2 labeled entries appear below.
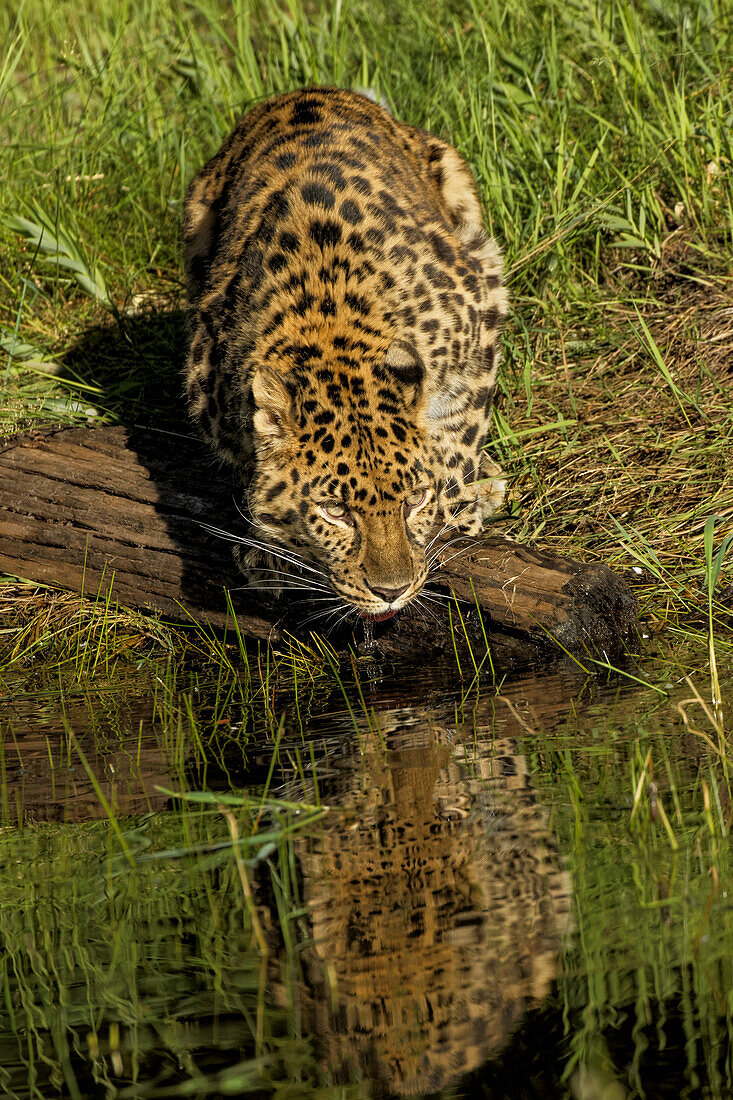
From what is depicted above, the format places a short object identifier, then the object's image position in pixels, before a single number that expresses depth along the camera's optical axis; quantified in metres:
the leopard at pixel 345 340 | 10.15
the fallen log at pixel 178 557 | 10.53
